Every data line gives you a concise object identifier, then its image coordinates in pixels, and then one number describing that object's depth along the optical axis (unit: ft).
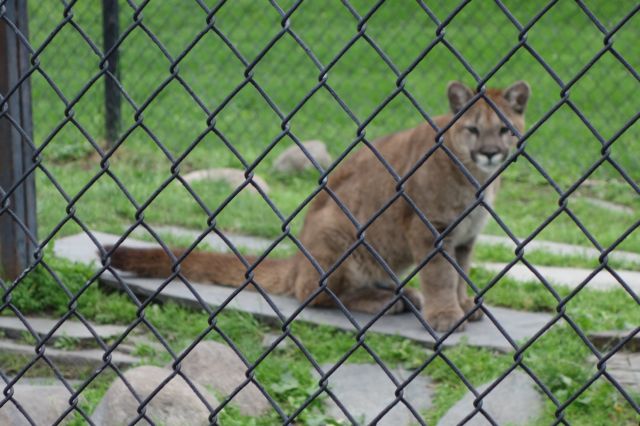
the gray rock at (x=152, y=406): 25.71
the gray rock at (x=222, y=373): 28.02
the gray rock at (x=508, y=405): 27.45
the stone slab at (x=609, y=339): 31.73
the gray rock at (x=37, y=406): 25.54
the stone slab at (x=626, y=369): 28.86
